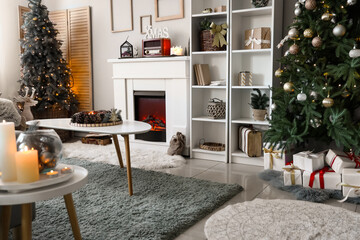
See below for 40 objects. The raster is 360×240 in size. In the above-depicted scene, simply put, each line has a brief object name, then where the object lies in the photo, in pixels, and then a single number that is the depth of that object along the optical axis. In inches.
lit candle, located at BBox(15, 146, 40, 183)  49.0
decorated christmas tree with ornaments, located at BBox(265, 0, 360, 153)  104.8
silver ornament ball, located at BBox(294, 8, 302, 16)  115.3
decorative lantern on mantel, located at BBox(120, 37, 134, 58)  178.1
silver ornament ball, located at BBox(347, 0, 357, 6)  102.3
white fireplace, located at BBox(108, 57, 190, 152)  160.9
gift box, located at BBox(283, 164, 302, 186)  114.3
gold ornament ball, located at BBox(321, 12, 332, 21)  107.4
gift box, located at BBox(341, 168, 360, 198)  102.0
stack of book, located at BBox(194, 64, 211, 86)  154.6
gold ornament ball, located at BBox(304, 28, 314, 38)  110.7
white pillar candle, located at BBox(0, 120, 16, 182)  50.3
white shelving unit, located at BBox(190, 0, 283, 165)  143.3
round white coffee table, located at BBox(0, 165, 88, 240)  47.4
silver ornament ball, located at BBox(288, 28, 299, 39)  114.8
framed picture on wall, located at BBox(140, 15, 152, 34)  181.1
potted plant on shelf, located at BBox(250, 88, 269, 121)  145.6
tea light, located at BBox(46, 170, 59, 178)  52.1
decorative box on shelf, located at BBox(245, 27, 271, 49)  142.3
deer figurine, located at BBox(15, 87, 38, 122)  176.2
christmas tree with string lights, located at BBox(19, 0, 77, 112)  190.2
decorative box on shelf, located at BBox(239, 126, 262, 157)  143.9
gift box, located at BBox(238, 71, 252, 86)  147.7
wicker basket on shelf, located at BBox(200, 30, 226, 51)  151.6
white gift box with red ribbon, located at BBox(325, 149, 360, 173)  108.1
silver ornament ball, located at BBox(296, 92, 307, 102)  109.7
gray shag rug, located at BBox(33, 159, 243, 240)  81.4
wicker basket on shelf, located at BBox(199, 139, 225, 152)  153.9
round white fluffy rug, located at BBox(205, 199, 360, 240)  76.6
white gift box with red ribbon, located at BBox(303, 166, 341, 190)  109.3
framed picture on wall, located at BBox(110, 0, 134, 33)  187.0
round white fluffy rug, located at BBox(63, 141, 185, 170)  144.3
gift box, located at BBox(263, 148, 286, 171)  128.8
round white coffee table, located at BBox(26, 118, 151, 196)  105.4
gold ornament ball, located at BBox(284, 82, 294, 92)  114.7
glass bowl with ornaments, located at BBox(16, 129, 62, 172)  53.4
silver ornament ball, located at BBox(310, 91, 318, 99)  110.0
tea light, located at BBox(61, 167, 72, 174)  54.8
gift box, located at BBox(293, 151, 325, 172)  113.0
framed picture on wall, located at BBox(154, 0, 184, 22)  169.5
